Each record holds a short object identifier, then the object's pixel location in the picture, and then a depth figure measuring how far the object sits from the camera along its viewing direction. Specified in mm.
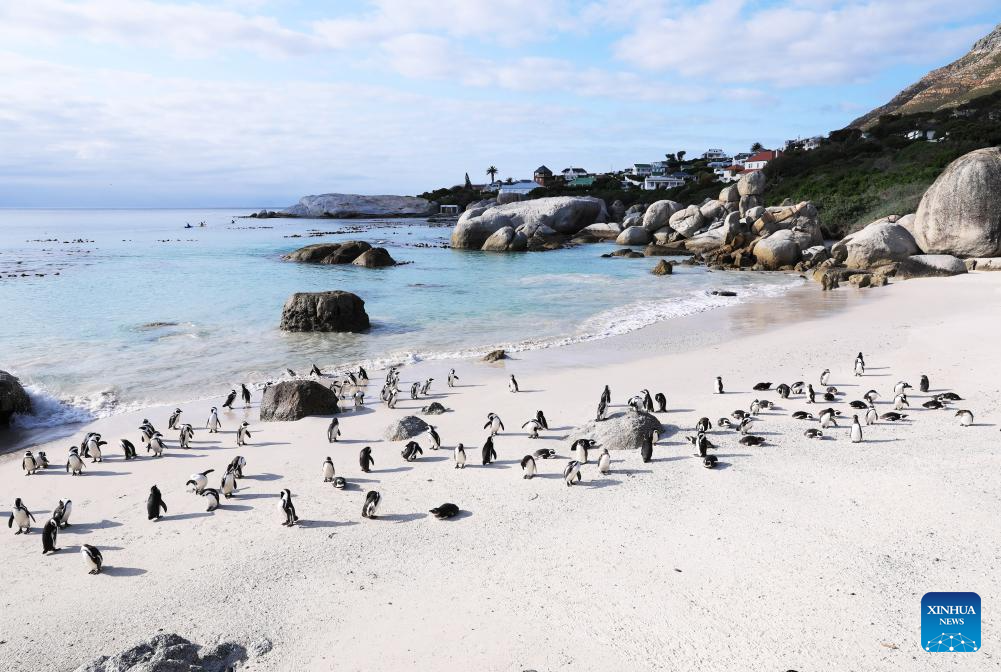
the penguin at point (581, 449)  9328
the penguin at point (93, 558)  6891
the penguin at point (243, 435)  10827
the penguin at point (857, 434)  9594
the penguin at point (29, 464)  9820
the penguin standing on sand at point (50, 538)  7332
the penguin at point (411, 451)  9812
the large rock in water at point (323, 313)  21047
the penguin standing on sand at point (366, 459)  9391
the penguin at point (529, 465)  8836
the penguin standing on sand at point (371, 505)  7906
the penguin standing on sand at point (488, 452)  9477
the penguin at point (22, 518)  7770
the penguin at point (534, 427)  10594
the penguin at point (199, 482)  8742
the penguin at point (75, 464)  9703
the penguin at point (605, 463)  8836
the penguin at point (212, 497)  8336
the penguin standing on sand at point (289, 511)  7780
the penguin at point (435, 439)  10273
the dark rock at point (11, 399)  12566
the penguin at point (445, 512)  7781
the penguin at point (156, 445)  10414
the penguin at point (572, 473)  8547
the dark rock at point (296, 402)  12328
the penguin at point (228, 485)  8625
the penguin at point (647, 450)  9242
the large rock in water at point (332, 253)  44750
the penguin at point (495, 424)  10836
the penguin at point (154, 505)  8141
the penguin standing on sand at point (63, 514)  7871
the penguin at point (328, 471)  9102
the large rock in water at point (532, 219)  58250
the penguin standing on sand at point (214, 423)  11725
